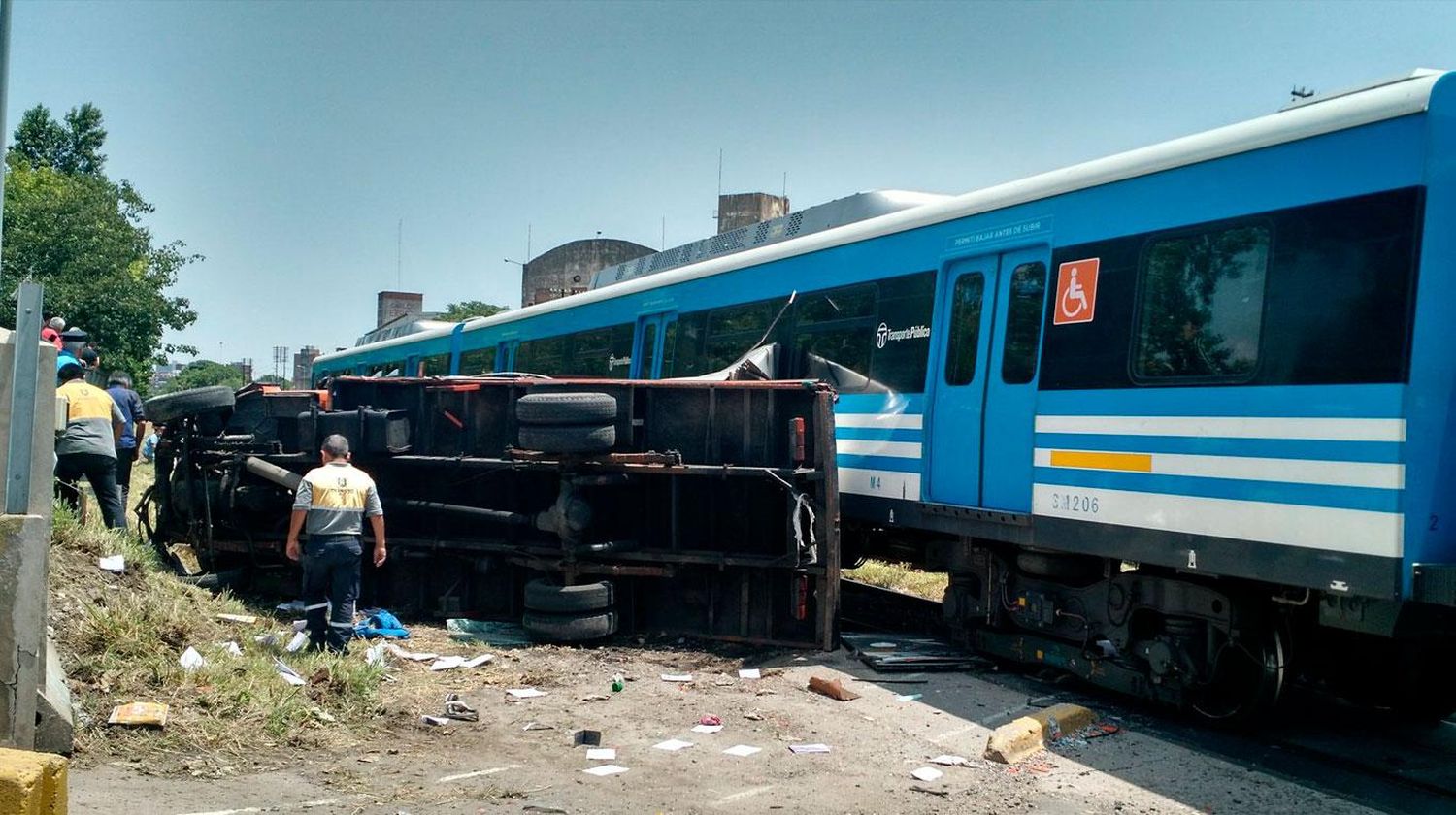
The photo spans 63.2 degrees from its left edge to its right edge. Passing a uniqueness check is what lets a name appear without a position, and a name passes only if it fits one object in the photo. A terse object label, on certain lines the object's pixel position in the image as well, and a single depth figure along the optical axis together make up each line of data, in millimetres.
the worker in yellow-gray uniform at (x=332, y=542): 8500
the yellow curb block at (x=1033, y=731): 6367
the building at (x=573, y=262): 64562
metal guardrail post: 5391
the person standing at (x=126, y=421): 12539
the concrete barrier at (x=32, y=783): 4016
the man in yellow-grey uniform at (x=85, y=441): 10336
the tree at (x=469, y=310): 70038
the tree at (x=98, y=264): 31656
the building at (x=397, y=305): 78000
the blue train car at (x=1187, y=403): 5758
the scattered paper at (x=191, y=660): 6949
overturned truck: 9172
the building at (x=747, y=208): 42469
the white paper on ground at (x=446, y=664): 8445
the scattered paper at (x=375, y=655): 7996
